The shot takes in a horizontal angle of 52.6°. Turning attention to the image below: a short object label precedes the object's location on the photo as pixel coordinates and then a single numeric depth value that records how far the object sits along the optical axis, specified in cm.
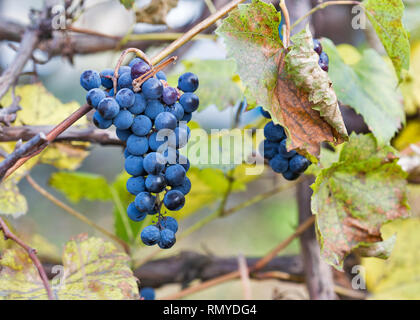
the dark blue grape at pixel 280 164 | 76
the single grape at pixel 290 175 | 76
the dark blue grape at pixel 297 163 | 75
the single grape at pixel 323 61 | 68
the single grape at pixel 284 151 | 75
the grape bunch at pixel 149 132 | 57
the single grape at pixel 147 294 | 100
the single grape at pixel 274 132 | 76
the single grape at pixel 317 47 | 69
